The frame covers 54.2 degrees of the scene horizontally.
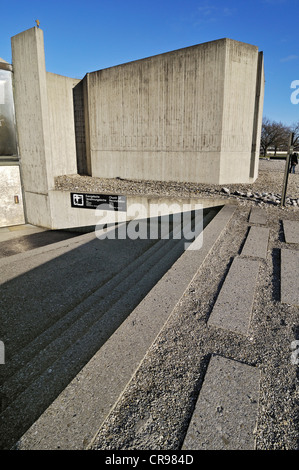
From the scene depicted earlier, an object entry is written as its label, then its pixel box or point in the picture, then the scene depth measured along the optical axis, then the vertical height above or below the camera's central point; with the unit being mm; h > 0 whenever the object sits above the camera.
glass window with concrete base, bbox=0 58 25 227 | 11531 -92
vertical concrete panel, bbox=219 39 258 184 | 10977 +1880
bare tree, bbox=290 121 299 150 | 46116 +4264
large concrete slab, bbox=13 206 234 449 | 1811 -1620
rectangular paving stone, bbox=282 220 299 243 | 5336 -1380
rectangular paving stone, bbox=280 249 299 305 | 3445 -1527
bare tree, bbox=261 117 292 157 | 41750 +3385
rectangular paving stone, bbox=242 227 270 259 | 4712 -1432
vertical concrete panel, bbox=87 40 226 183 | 11250 +1812
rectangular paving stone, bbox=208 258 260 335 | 2943 -1567
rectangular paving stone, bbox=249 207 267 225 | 6509 -1309
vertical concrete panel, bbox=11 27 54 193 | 10844 +1931
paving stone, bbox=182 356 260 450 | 1802 -1665
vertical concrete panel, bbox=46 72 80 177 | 14031 +1784
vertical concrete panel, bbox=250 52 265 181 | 11790 +1867
